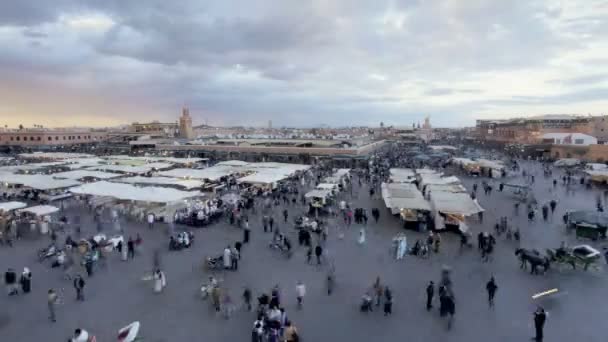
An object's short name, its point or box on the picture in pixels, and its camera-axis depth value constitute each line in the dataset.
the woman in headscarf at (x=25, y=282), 9.25
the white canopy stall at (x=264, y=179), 23.00
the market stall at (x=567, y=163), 36.56
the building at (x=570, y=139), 46.44
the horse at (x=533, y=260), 10.41
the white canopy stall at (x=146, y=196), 16.39
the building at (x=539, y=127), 57.59
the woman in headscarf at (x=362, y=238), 13.33
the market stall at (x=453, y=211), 14.45
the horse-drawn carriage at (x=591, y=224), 13.60
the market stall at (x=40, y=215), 14.48
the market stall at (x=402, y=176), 23.89
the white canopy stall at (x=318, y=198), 18.31
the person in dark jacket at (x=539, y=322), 7.16
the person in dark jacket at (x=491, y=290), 8.54
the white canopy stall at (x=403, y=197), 15.80
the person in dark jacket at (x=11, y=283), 9.19
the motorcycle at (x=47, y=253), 11.54
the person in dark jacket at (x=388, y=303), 8.27
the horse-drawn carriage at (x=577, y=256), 10.74
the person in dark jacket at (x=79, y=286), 8.84
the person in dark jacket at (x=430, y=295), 8.41
